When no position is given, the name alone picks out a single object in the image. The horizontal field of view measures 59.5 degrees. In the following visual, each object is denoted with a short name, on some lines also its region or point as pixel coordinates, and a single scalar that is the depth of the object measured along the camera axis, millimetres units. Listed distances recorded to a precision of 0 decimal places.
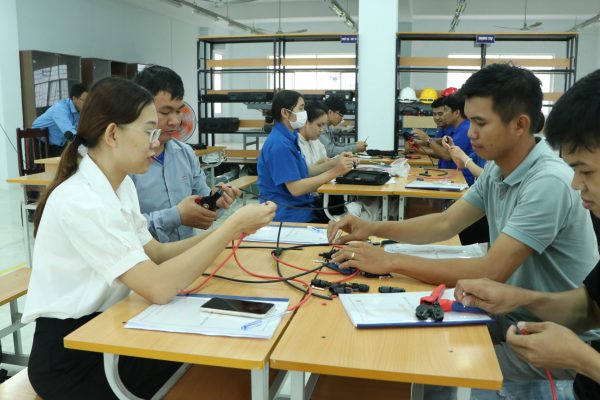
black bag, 3764
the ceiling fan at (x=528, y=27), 9362
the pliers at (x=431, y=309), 1275
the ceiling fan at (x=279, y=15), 10890
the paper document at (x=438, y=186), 3560
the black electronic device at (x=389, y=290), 1493
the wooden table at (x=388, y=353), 1042
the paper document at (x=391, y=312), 1259
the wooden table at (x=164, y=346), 1112
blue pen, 1238
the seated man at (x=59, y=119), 6402
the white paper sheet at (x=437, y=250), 1859
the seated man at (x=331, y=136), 6043
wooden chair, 5672
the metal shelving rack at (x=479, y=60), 6602
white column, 6469
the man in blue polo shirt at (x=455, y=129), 4657
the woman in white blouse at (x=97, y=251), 1354
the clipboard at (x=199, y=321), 1215
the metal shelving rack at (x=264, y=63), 6996
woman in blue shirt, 3318
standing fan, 2400
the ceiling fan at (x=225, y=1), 8198
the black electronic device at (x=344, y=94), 7004
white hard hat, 7059
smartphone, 1303
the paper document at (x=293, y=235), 2094
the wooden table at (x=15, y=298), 2221
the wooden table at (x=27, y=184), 4137
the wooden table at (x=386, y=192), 3498
